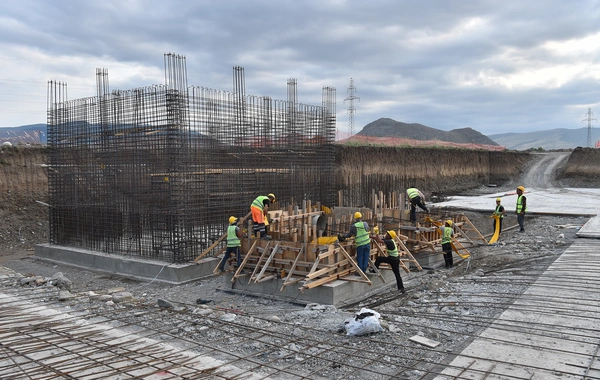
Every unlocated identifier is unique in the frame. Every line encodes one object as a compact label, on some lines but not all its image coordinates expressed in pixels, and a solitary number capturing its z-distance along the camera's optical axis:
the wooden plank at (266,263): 9.55
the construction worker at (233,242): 10.36
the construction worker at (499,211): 15.19
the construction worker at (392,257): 9.91
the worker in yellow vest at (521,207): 15.63
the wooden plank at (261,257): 9.87
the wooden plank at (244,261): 10.00
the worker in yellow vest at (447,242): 12.11
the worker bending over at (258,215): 10.90
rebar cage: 11.77
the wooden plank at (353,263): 9.39
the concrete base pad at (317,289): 9.12
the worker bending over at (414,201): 13.33
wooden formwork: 9.34
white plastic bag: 6.68
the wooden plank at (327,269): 8.80
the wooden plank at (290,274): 9.20
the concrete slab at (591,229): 13.69
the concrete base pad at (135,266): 11.43
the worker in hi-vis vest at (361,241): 9.62
